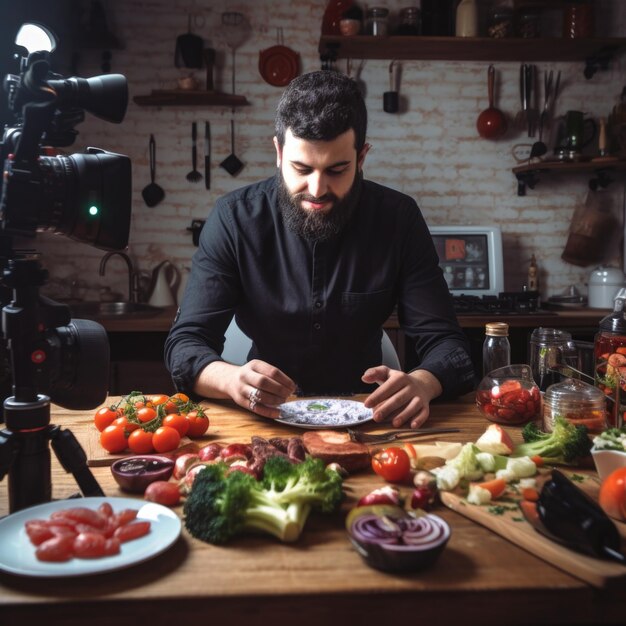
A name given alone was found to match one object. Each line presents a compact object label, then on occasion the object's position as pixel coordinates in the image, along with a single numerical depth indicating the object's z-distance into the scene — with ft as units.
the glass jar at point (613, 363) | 5.05
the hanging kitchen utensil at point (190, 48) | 13.41
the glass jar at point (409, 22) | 13.18
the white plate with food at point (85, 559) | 2.97
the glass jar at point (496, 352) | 6.29
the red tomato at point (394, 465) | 4.17
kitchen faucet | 13.58
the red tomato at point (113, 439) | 4.73
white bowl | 4.00
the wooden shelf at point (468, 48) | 13.07
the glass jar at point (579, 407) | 4.93
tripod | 3.51
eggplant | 3.11
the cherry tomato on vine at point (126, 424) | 4.82
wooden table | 2.86
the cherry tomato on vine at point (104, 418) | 5.13
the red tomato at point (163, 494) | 3.82
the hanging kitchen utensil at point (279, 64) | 13.67
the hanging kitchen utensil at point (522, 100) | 14.08
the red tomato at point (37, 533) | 3.18
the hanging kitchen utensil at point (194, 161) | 13.85
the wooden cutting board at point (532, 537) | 2.99
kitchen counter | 11.46
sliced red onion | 3.09
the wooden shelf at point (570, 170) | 13.43
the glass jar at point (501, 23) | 13.24
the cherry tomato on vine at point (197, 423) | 5.11
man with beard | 6.68
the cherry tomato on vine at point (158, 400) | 5.30
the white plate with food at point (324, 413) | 5.34
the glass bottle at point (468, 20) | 13.28
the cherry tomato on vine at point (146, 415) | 4.95
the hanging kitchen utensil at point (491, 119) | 13.94
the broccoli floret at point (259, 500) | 3.36
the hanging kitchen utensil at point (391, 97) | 13.79
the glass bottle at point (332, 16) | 13.30
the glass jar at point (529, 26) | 13.33
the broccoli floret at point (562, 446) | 4.42
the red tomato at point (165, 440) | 4.72
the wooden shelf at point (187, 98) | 13.25
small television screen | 13.55
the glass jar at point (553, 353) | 5.96
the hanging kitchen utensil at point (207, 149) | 13.89
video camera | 3.38
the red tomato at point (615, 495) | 3.60
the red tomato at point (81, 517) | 3.29
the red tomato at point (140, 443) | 4.71
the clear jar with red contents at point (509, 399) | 5.45
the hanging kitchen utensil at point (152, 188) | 13.83
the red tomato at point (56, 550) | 3.05
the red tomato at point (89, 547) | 3.08
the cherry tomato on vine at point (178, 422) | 4.96
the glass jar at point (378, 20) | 13.09
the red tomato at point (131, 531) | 3.26
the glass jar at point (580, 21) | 13.37
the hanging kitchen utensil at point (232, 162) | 13.91
